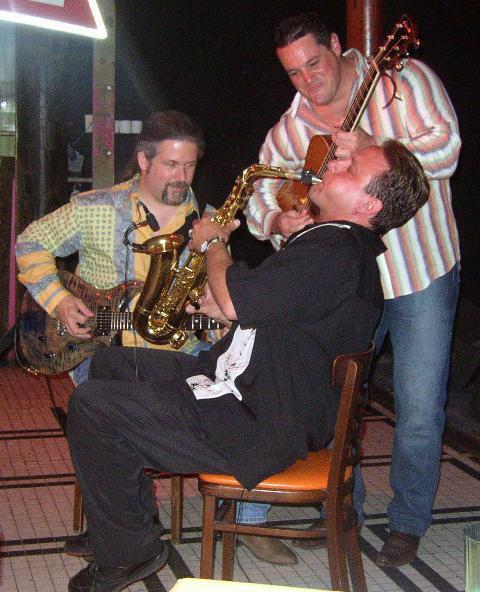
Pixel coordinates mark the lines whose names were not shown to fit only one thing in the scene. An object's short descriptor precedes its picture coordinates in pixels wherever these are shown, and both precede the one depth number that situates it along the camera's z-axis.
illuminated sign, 2.57
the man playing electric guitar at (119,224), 3.20
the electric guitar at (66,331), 3.22
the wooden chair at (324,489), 2.28
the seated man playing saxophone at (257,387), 2.31
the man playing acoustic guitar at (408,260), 2.92
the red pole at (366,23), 4.03
